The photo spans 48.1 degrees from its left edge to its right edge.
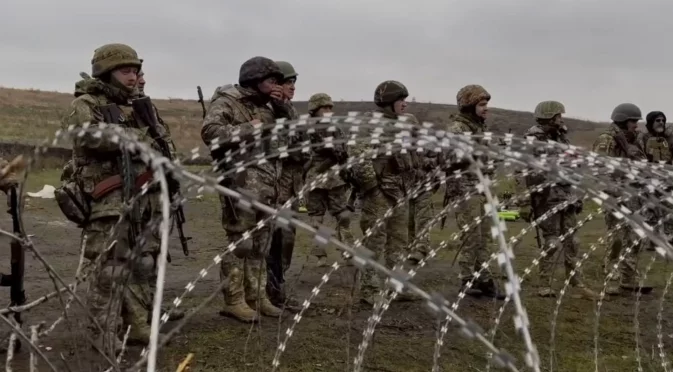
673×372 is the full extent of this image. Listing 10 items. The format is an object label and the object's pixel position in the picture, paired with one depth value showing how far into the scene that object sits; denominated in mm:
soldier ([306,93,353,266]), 8469
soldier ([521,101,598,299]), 7516
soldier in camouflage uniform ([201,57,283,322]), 5621
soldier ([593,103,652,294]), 7918
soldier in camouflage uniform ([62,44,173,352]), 4730
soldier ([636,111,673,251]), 9023
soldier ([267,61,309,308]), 6312
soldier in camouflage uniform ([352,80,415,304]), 6844
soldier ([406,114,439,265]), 7295
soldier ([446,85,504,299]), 7199
